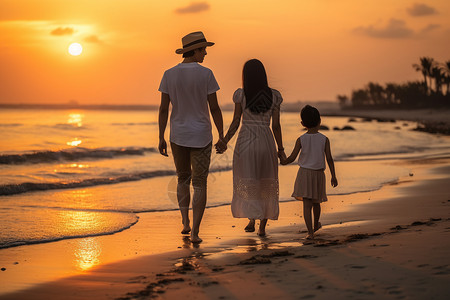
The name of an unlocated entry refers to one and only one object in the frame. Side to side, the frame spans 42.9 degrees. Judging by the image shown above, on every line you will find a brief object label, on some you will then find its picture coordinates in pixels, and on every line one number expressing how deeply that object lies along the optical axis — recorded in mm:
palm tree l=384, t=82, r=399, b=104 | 119088
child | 6289
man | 6188
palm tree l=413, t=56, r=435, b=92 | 98438
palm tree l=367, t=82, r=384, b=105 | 130500
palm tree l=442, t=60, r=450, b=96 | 95775
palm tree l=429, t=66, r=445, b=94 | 97312
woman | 6453
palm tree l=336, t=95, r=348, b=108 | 147750
